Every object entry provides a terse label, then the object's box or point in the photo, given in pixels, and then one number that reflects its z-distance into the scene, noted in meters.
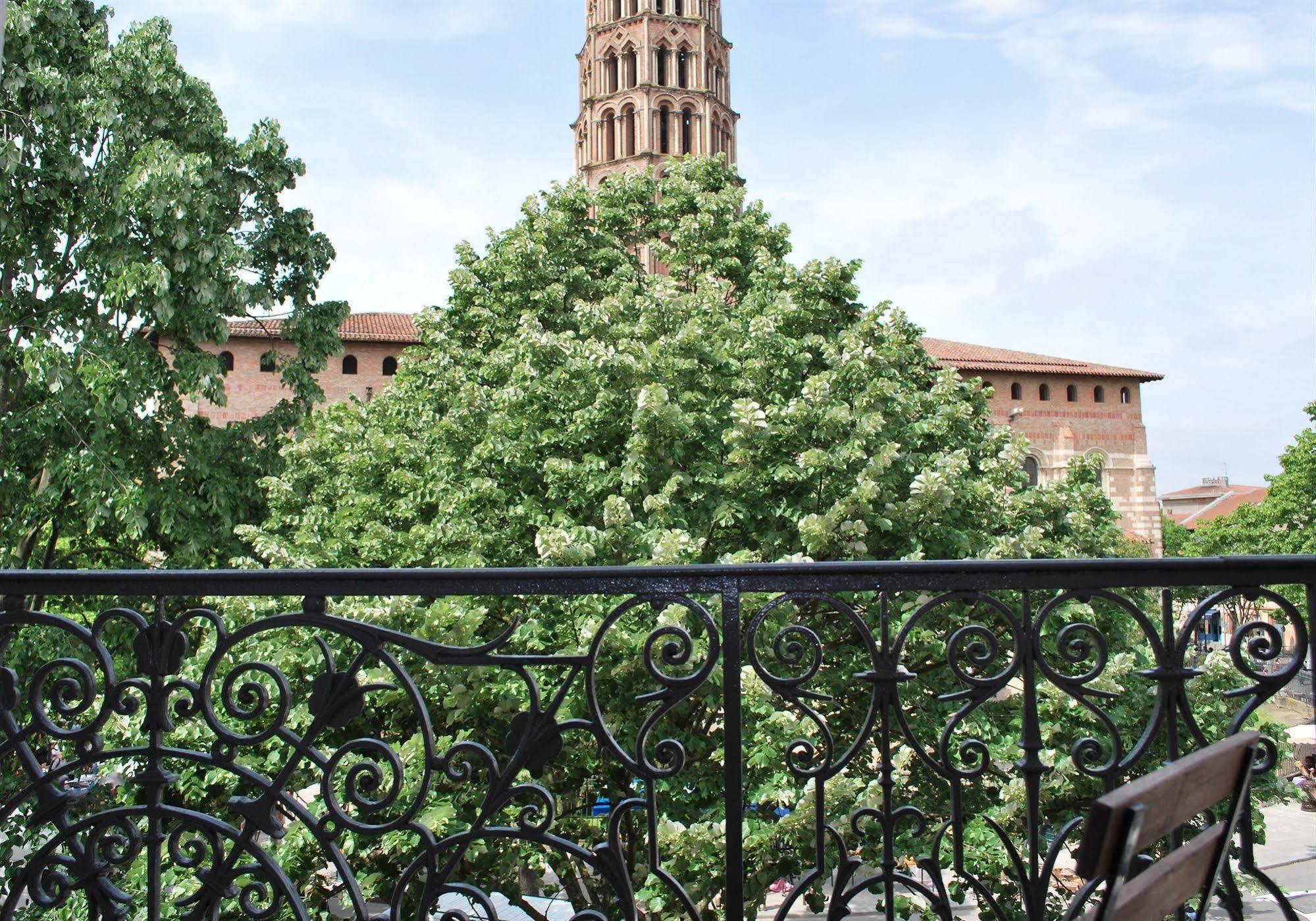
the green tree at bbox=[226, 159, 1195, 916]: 9.52
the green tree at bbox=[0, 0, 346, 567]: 15.08
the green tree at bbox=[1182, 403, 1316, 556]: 34.44
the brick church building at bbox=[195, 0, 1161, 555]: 44.38
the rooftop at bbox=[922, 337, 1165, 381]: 51.06
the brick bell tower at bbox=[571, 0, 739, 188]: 45.59
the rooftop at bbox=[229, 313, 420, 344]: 42.72
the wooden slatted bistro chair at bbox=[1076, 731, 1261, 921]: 1.34
